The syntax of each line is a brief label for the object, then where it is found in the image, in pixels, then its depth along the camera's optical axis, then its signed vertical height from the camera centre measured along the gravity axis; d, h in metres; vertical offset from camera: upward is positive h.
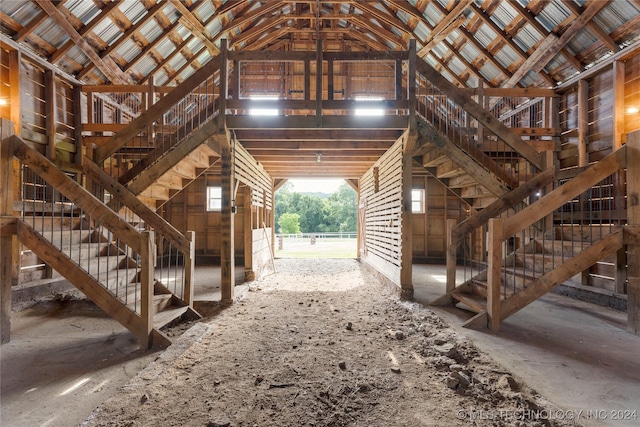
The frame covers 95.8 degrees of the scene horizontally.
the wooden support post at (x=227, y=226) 5.07 -0.18
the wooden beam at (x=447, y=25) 7.01 +4.98
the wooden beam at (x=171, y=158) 4.75 +0.97
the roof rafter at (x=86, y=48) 5.64 +3.81
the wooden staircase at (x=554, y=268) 3.34 -0.41
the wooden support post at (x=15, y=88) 5.34 +2.40
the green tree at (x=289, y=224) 27.39 -0.79
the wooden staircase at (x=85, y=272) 3.04 -0.38
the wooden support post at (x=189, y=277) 4.28 -0.90
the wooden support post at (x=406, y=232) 5.28 -0.32
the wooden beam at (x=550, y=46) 5.49 +3.68
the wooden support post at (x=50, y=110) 5.96 +2.25
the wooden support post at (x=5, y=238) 3.01 -0.22
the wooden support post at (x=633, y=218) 3.24 -0.05
